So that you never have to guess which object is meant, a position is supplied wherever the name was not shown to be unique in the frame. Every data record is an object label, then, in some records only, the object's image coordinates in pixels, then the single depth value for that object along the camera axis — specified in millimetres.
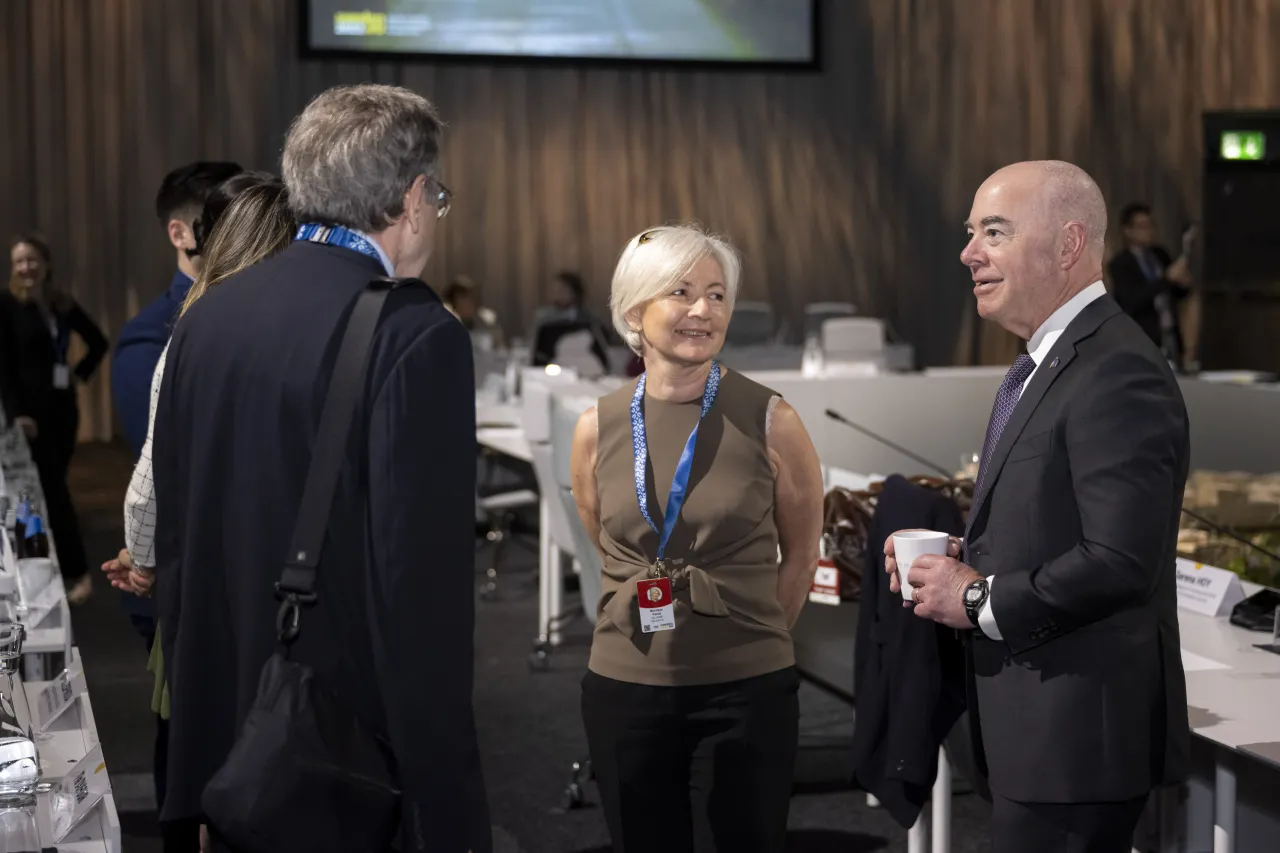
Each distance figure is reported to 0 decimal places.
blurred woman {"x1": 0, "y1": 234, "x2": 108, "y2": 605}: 5770
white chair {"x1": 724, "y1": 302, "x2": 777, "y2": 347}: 9852
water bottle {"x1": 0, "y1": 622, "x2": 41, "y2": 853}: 1646
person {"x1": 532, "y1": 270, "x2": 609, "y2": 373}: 8727
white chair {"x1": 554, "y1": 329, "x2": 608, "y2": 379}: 7502
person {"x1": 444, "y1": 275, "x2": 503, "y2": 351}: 8477
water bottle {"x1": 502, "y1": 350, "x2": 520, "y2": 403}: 7262
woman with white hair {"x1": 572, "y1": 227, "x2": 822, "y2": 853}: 2234
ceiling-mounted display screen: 11469
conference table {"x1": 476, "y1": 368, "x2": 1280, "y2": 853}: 2361
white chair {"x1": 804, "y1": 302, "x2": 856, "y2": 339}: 11617
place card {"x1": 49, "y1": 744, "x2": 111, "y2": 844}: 1757
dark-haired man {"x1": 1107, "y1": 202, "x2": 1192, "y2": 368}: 8414
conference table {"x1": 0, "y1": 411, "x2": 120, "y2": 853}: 1777
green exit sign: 9836
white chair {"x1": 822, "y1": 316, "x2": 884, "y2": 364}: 6492
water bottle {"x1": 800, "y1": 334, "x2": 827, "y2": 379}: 6070
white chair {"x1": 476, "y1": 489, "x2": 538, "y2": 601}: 6469
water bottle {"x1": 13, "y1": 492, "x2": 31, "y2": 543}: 3367
